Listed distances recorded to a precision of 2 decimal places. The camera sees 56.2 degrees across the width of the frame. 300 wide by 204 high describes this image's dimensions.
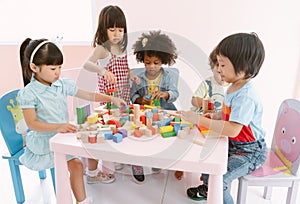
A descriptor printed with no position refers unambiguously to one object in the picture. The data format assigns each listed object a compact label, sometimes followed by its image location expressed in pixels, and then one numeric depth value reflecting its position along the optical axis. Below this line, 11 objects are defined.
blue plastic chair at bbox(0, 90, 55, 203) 1.06
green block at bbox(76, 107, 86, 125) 0.88
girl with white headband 0.91
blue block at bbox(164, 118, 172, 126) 0.86
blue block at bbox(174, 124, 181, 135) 0.81
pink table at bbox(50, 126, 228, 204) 0.68
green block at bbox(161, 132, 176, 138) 0.80
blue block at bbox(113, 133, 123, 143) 0.76
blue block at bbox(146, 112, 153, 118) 0.87
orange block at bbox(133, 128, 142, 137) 0.80
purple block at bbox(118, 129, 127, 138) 0.80
